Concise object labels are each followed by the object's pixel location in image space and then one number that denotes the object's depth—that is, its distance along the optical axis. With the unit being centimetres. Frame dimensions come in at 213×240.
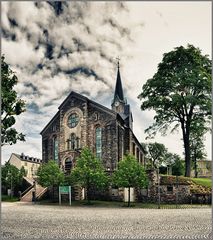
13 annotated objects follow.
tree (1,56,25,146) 902
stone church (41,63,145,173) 2347
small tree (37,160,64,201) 2114
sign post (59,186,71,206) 1945
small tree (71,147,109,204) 1862
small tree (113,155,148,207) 1767
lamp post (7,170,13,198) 2977
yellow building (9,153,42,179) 4341
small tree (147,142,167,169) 4250
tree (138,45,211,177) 1644
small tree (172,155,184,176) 3184
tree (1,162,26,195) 2986
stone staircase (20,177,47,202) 2439
